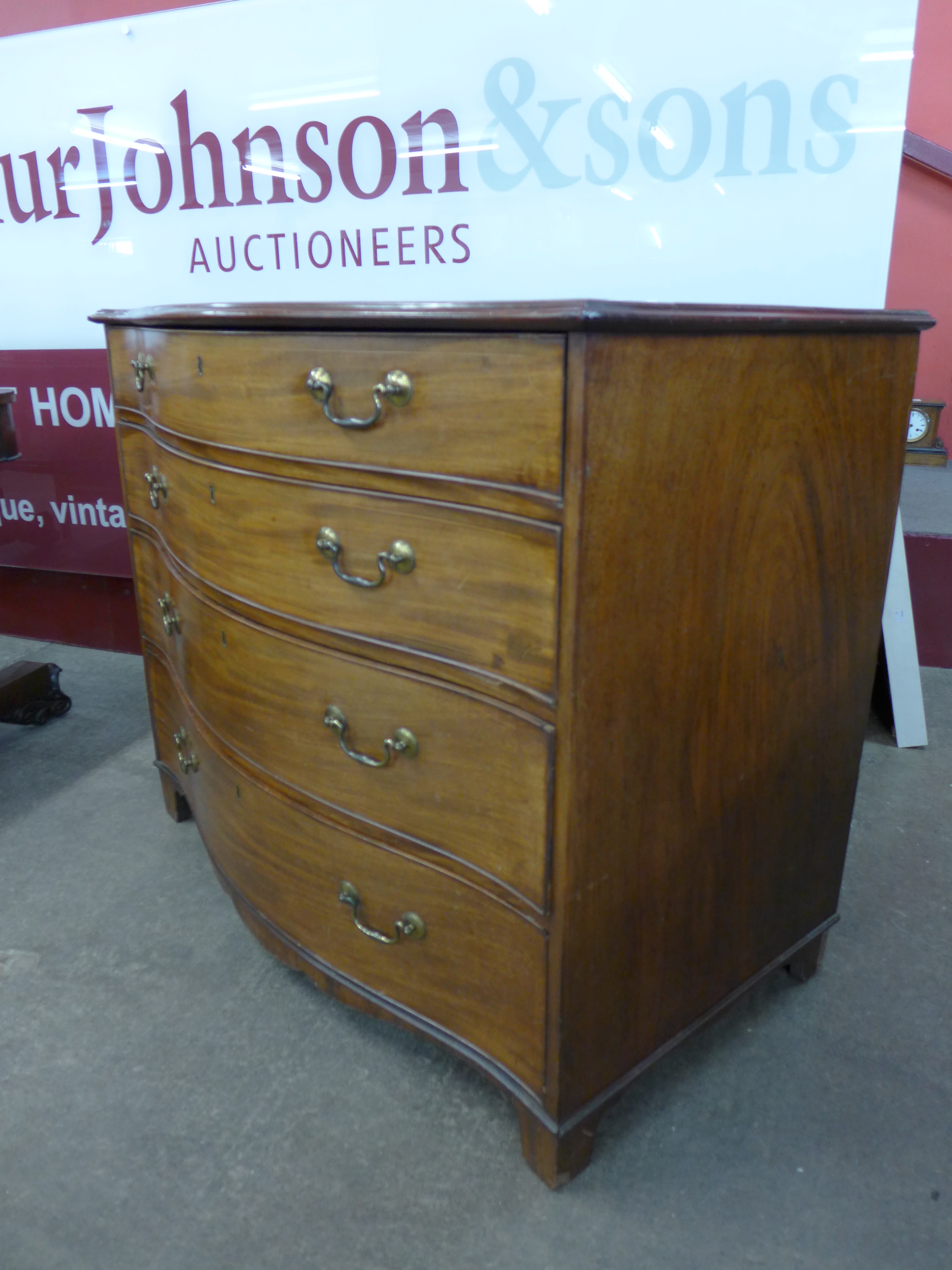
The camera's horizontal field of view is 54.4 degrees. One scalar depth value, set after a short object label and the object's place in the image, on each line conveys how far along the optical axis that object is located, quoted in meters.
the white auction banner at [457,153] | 1.68
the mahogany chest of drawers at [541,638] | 0.85
